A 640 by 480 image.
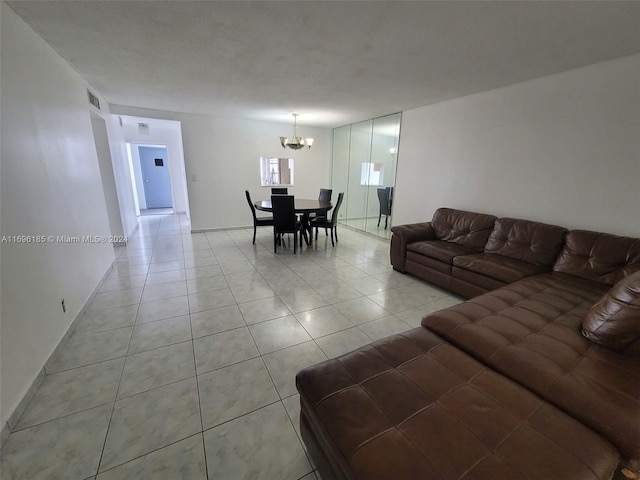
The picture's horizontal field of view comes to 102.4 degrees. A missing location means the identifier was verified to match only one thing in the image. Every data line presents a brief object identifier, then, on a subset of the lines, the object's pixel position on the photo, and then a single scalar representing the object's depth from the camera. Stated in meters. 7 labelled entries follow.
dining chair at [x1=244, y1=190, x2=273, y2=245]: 4.86
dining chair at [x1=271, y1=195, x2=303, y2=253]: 4.06
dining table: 4.37
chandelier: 4.90
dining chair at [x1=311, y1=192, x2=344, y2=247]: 4.93
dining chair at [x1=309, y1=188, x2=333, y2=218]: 5.62
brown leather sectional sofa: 0.84
